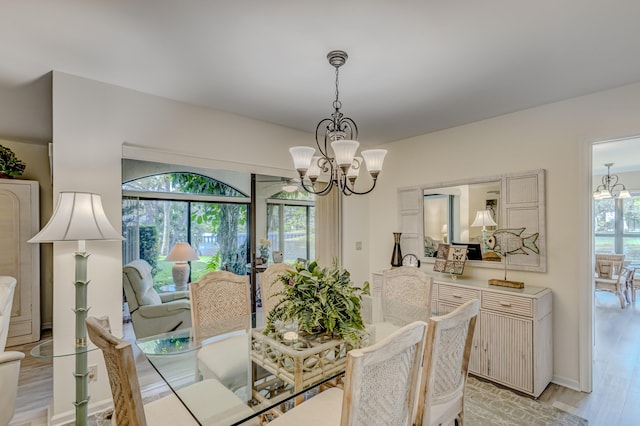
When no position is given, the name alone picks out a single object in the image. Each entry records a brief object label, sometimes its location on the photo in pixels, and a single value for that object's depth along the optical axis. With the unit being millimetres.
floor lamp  1919
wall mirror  3000
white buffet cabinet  2590
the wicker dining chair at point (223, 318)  1770
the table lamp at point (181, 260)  4340
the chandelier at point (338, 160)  1894
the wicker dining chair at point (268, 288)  2723
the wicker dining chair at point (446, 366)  1409
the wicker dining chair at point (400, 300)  2342
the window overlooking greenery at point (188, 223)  3900
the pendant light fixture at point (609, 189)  5687
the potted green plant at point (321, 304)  1824
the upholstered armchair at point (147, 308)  3168
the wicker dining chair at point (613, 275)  5297
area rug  2275
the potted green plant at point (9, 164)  3867
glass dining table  1395
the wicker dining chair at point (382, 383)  1048
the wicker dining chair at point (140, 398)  1122
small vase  3910
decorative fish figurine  2928
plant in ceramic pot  3658
